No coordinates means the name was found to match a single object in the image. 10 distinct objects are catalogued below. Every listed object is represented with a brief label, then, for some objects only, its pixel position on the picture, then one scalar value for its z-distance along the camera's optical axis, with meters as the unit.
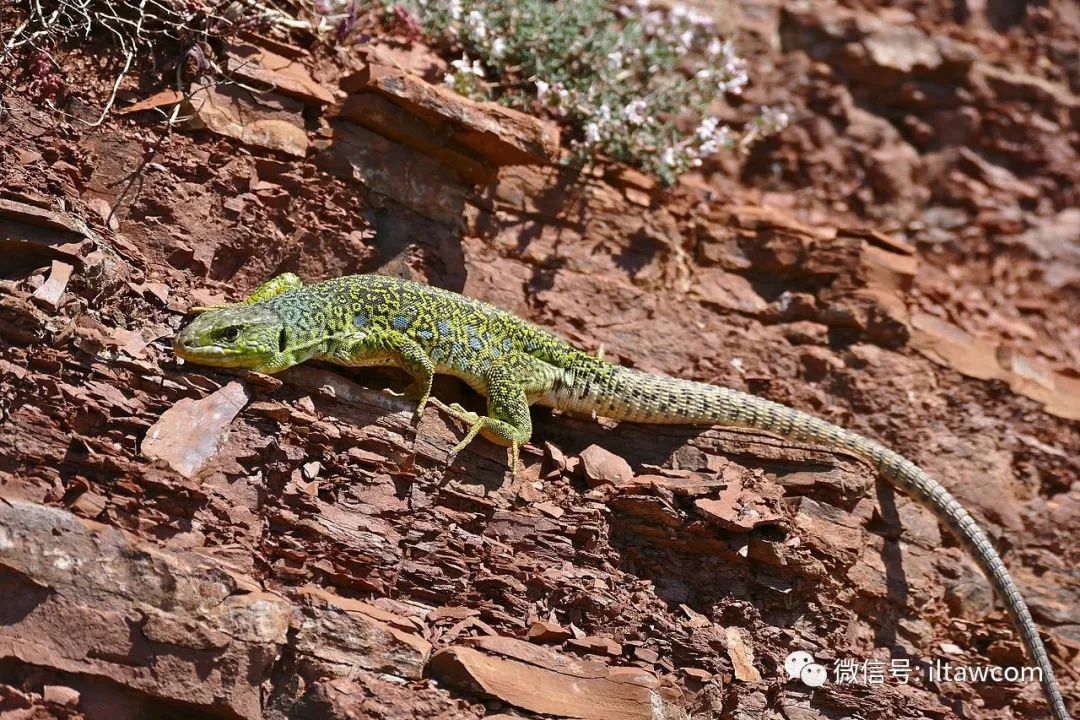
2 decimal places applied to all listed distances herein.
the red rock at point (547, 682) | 5.79
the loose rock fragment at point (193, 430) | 5.86
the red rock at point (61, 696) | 4.99
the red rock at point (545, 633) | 6.31
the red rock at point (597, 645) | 6.38
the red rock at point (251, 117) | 7.48
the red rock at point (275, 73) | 7.75
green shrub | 9.34
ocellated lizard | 6.50
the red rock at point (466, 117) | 7.81
